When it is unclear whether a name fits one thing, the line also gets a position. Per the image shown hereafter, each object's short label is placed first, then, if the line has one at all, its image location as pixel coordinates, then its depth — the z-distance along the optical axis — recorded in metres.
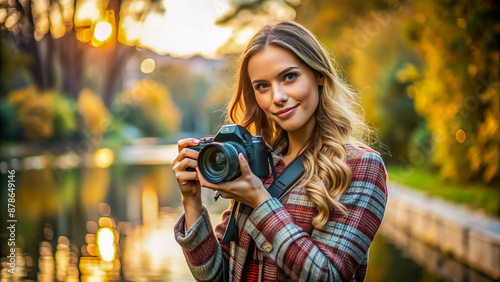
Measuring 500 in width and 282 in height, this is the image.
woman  1.58
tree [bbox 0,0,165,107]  17.77
